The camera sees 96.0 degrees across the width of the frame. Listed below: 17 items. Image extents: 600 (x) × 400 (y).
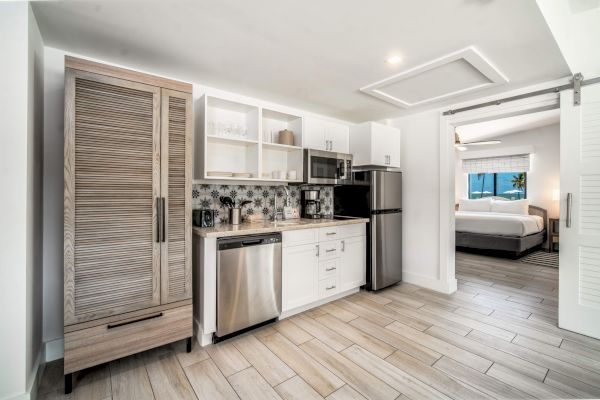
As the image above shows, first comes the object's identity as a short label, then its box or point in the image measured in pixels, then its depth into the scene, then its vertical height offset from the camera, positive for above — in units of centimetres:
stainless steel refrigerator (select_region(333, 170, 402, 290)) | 347 -19
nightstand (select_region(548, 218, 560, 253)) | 584 -70
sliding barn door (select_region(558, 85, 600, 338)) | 235 -11
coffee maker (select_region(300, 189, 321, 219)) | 352 -4
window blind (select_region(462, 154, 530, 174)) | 699 +102
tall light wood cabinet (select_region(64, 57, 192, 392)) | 176 -10
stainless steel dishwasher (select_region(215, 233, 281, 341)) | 226 -72
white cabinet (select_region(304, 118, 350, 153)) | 330 +84
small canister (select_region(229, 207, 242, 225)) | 276 -17
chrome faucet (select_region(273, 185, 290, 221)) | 336 -5
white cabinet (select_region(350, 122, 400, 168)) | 359 +77
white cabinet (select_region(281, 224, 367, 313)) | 271 -71
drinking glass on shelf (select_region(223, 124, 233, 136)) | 272 +71
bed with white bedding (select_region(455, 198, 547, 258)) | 515 -59
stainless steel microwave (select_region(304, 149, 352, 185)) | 319 +41
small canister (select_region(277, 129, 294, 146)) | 316 +73
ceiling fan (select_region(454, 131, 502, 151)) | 591 +130
